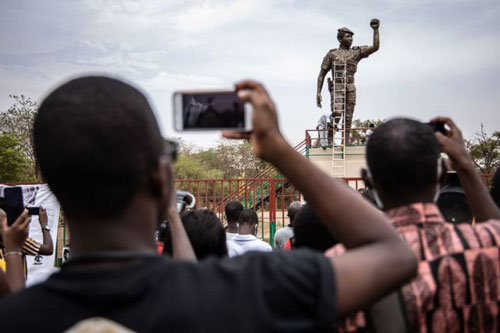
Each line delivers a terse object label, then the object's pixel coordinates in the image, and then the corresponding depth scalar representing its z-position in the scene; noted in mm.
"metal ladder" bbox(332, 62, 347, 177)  14619
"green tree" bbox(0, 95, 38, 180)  26938
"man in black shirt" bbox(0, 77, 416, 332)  855
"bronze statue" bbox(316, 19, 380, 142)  14702
